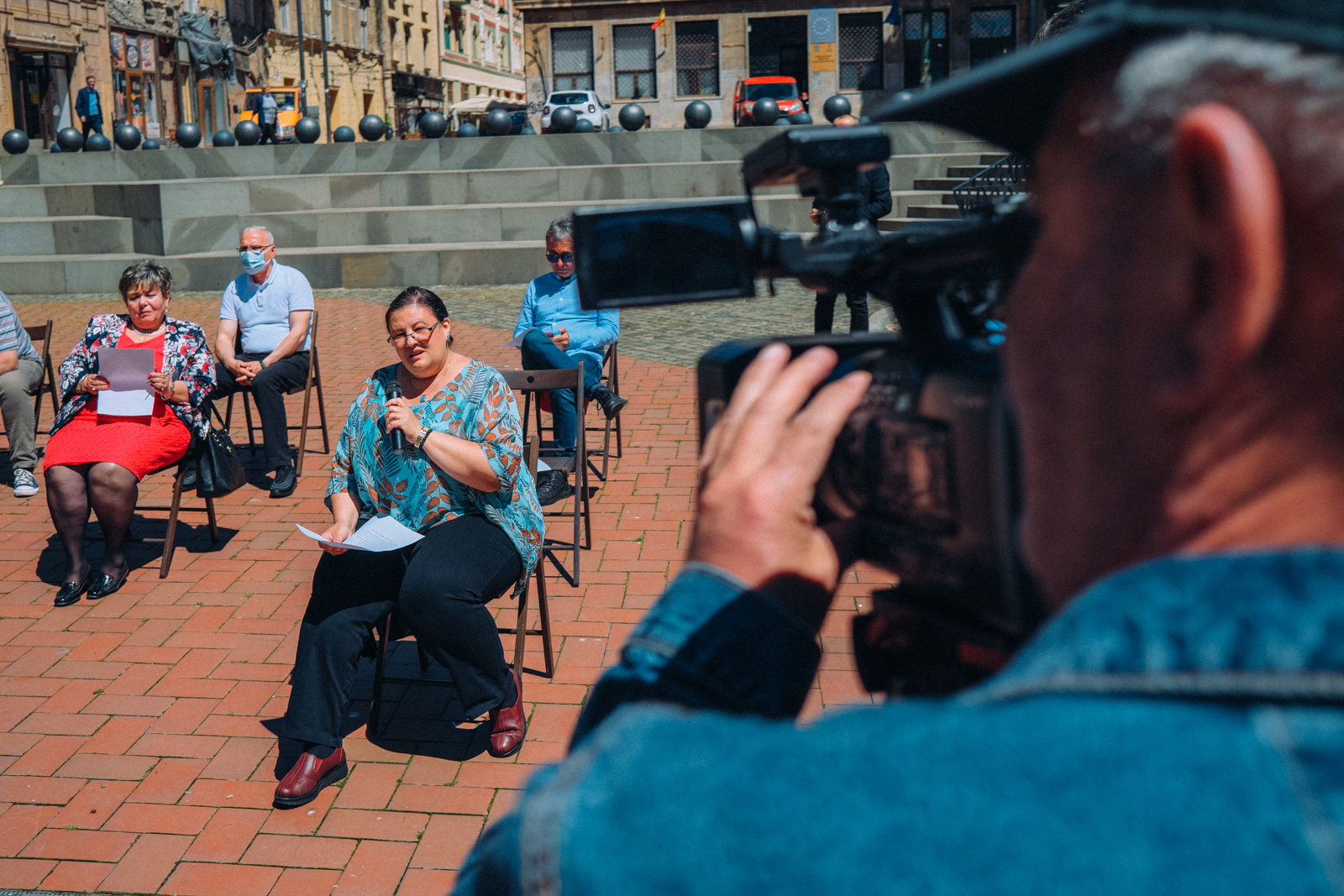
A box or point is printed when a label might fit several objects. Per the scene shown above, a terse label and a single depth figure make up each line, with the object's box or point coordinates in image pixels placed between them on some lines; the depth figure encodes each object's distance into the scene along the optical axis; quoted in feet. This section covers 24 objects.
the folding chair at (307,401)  23.12
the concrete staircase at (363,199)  45.96
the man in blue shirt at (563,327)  21.93
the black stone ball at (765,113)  55.72
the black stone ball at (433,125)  54.29
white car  105.91
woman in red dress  17.08
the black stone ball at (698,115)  52.95
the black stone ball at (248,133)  53.47
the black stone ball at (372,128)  55.67
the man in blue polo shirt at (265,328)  23.00
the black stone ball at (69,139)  56.24
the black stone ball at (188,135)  54.95
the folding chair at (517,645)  12.35
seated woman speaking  11.71
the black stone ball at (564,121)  52.95
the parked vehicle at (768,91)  110.42
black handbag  18.45
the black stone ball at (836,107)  45.09
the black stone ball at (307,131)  54.29
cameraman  1.35
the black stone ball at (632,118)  54.29
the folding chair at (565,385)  16.98
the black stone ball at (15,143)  58.13
